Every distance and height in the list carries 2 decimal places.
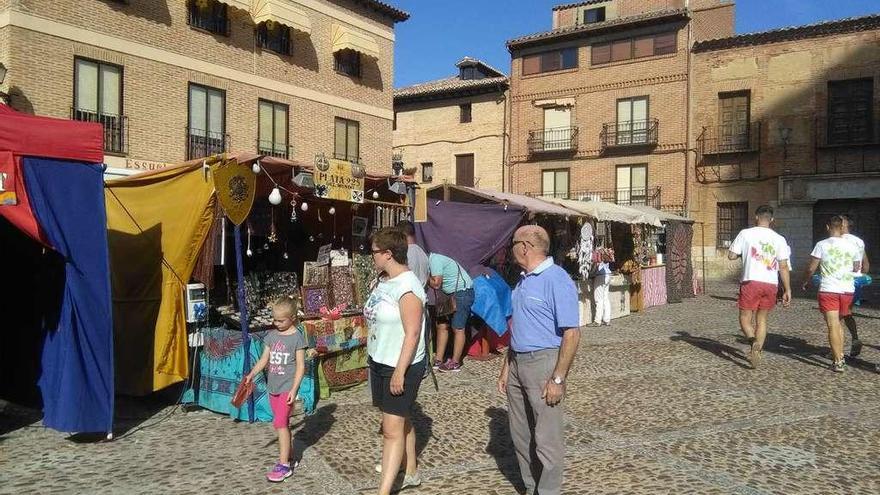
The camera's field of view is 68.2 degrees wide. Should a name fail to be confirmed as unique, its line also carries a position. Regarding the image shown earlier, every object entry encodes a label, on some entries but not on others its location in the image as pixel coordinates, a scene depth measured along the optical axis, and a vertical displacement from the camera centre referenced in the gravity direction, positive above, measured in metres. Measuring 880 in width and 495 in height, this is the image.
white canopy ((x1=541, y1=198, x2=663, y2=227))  12.25 +0.80
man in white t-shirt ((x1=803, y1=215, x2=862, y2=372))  7.72 -0.34
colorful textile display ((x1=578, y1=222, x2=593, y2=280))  12.22 +0.00
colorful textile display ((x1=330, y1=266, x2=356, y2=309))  7.94 -0.47
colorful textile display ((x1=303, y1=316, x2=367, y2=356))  6.55 -0.90
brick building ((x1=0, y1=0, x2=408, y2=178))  14.42 +4.62
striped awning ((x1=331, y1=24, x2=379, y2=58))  20.77 +6.75
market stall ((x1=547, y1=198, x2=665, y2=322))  12.61 +0.11
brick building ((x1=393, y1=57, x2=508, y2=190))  30.88 +5.97
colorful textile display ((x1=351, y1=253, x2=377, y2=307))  8.21 -0.35
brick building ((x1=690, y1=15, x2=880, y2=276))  22.91 +4.57
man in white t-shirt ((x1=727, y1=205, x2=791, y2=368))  7.80 -0.16
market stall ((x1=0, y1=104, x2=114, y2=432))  4.71 -0.05
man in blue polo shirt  3.64 -0.52
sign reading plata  6.95 +0.74
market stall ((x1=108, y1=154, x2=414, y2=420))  6.00 -0.31
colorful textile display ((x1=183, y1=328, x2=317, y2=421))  5.89 -1.21
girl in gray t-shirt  4.50 -0.85
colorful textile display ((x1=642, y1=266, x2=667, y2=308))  15.74 -0.86
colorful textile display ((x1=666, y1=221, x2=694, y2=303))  17.28 -0.25
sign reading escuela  15.69 +2.01
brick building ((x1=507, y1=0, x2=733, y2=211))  26.47 +6.54
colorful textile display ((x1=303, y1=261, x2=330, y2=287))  7.81 -0.32
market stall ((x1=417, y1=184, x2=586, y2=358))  8.92 +0.17
